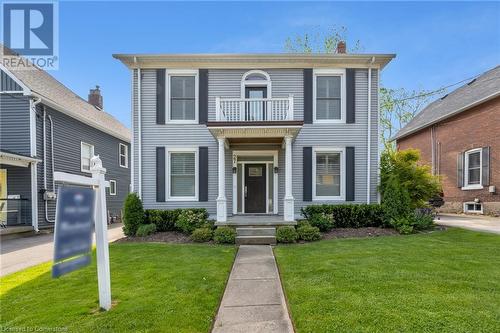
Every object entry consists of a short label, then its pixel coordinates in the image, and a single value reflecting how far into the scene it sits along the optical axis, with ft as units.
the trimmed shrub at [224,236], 26.25
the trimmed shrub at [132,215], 29.84
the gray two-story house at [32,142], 35.08
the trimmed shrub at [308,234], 26.86
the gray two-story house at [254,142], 33.58
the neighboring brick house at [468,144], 41.19
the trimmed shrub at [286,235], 26.15
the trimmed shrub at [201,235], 26.96
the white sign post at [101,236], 11.47
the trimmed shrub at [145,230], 29.07
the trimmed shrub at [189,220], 29.25
